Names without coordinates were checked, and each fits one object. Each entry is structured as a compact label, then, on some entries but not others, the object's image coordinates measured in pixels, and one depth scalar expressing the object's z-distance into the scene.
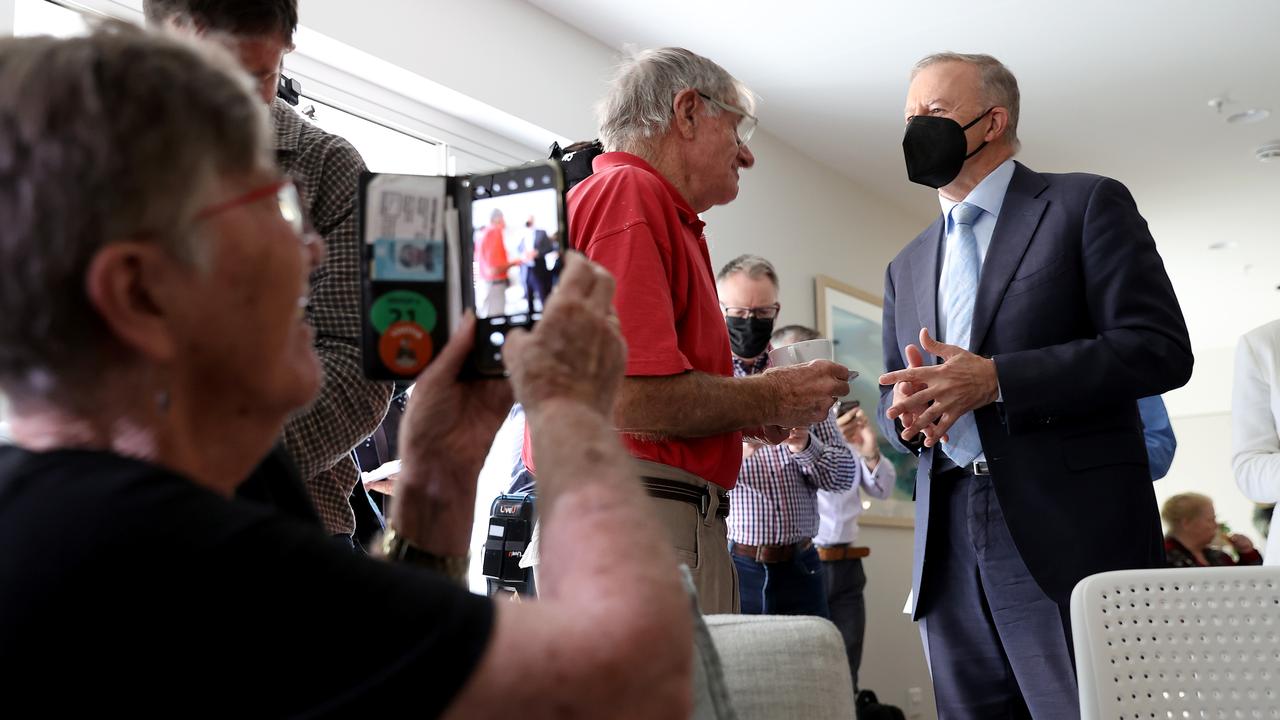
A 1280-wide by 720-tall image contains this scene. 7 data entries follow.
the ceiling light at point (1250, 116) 5.48
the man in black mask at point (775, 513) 3.63
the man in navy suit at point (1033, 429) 1.88
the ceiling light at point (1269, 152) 5.96
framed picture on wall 5.88
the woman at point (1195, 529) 5.90
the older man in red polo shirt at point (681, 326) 1.62
